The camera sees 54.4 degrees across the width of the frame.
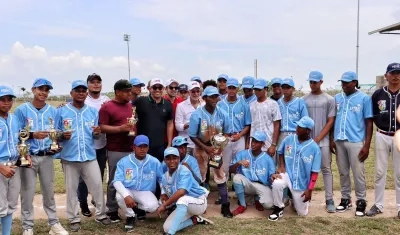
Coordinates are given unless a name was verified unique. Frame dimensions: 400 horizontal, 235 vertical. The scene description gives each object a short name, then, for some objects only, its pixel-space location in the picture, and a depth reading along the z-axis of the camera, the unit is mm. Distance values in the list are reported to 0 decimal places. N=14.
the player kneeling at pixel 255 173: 5590
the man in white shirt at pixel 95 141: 5371
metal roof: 18297
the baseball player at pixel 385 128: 5168
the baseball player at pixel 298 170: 5379
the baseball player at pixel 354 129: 5352
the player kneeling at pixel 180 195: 4762
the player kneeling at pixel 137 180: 4918
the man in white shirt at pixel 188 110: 5980
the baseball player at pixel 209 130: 5434
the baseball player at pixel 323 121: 5570
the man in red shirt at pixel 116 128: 5004
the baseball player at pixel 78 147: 4789
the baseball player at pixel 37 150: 4484
